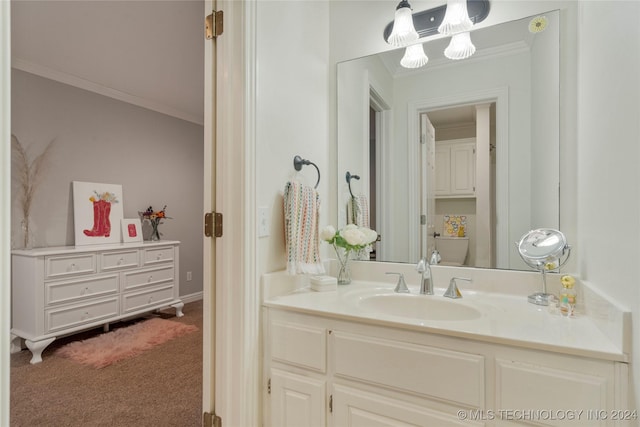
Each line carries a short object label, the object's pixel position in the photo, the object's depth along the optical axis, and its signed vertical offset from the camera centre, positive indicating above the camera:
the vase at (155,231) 3.80 -0.21
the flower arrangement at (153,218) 3.80 -0.06
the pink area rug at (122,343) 2.65 -1.13
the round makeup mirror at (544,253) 1.28 -0.16
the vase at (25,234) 2.81 -0.18
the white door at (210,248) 1.34 -0.14
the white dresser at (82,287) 2.62 -0.66
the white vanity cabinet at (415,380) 0.88 -0.51
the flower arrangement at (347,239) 1.58 -0.13
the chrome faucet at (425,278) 1.48 -0.29
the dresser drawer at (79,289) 2.70 -0.65
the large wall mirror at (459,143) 1.47 +0.34
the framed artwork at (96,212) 3.18 +0.01
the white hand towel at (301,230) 1.44 -0.08
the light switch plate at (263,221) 1.35 -0.04
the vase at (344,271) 1.70 -0.30
